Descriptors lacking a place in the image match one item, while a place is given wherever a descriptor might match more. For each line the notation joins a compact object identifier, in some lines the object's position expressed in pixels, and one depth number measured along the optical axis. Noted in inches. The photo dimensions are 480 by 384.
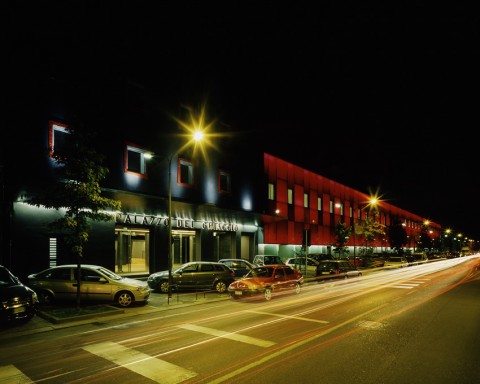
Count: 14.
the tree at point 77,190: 498.0
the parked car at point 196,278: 722.8
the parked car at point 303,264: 1264.8
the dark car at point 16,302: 412.5
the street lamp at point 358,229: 1534.2
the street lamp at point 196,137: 617.9
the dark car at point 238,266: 898.1
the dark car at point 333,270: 1093.8
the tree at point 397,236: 2714.1
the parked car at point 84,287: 560.1
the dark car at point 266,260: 1066.1
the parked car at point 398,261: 1879.3
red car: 619.3
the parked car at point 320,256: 1504.2
